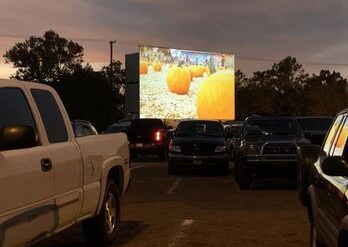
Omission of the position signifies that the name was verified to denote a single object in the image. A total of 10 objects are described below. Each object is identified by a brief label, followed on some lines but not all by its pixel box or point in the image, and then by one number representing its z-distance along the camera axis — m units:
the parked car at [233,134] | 19.65
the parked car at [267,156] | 15.12
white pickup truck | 5.28
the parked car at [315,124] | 22.20
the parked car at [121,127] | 29.70
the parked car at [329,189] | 4.83
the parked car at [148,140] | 28.45
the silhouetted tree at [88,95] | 67.81
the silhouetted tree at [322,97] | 93.62
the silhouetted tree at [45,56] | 93.25
